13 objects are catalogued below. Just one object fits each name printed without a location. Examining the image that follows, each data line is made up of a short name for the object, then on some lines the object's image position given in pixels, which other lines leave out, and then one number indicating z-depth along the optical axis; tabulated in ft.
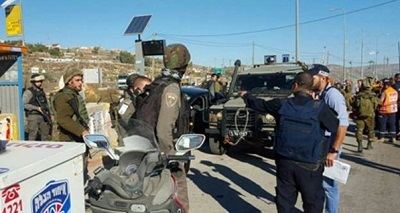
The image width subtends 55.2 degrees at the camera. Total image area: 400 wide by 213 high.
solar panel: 35.22
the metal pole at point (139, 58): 31.60
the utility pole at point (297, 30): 72.74
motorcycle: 7.31
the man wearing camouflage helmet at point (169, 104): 9.61
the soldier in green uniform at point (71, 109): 14.53
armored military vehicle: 25.91
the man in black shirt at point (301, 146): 11.09
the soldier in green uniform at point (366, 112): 30.19
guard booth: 22.37
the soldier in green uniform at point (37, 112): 26.14
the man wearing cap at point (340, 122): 13.24
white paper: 12.49
